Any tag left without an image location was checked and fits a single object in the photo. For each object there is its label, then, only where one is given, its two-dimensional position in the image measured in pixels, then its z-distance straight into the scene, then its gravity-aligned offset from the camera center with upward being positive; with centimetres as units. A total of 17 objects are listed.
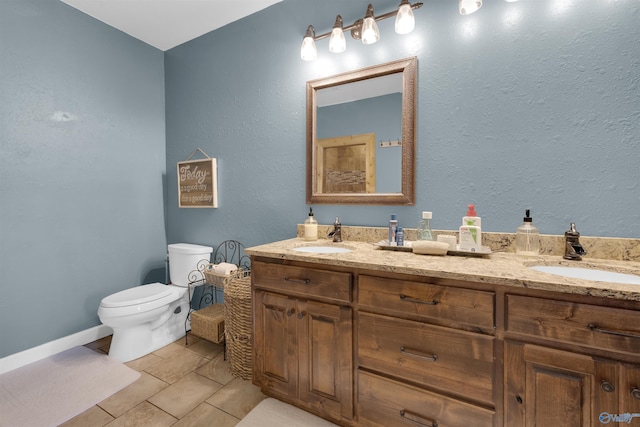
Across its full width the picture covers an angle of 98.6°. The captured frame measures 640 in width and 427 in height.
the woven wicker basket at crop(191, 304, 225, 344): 197 -86
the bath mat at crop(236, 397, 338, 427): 137 -109
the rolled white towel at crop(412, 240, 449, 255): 129 -20
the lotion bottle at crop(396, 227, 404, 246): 147 -17
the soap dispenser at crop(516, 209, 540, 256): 129 -16
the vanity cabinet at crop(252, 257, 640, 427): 83 -54
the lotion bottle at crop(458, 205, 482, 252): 129 -15
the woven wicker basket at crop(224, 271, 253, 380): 172 -77
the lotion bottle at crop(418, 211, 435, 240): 149 -13
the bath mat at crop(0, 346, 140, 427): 144 -108
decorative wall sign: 236 +20
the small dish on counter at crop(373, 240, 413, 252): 143 -22
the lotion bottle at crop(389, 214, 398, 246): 150 -14
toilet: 184 -72
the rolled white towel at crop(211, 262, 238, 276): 198 -46
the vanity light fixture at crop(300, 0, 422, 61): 147 +102
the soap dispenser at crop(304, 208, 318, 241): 176 -16
